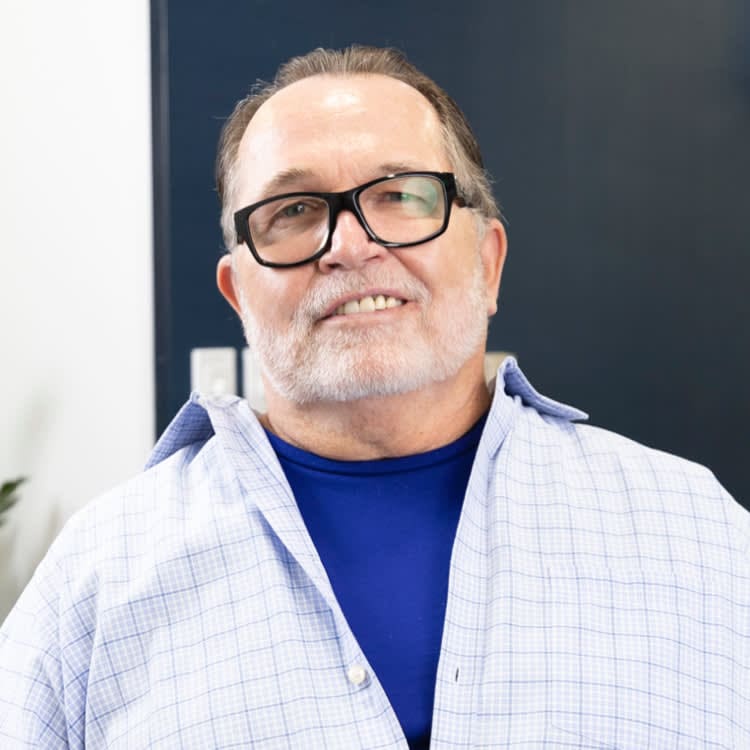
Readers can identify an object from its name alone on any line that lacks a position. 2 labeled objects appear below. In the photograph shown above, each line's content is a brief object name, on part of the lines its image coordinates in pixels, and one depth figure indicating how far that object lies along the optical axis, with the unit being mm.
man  1089
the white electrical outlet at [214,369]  2029
